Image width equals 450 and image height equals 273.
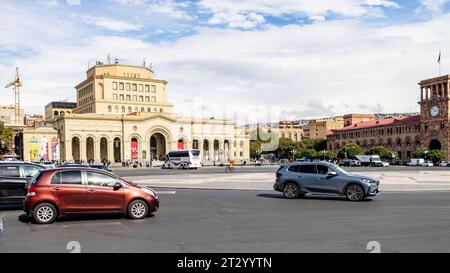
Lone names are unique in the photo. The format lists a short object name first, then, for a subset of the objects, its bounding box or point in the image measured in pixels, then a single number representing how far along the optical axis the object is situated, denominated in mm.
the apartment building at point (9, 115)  151250
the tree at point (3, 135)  71688
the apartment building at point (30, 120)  166425
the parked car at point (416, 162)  87562
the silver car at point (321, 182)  18094
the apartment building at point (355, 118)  164750
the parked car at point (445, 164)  85625
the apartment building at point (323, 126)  192375
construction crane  153450
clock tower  108625
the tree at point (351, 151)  118456
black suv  15703
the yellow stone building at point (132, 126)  99938
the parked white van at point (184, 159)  65312
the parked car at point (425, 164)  86650
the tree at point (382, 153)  110438
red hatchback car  12523
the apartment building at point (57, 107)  154538
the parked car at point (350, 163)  81812
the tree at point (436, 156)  100250
